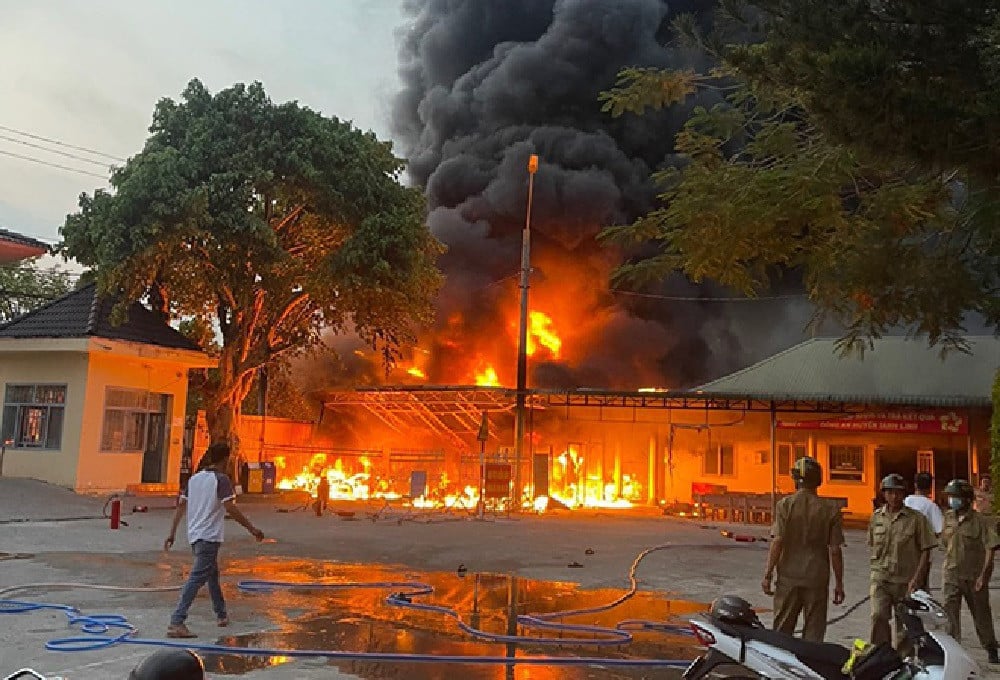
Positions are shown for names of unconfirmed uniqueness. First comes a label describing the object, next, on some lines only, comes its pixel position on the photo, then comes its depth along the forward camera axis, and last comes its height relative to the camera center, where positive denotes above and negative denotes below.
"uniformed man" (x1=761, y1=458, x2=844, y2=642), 6.00 -0.49
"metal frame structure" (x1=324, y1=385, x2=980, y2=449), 23.69 +2.04
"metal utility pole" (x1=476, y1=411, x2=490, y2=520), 20.78 +0.14
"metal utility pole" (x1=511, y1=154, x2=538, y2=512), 23.34 +2.46
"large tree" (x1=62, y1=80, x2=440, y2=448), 21.02 +5.62
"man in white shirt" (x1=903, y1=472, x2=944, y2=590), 8.22 -0.13
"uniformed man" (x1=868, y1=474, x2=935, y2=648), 6.71 -0.52
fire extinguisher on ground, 15.81 -1.04
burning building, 25.62 +6.26
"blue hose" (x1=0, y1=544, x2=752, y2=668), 6.64 -1.40
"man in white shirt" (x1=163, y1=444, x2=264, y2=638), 7.39 -0.50
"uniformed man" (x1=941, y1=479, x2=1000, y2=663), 7.35 -0.58
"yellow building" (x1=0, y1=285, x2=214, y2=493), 21.11 +1.53
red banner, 23.47 +1.68
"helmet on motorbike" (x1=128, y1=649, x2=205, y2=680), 2.16 -0.51
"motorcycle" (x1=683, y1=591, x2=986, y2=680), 4.48 -0.87
